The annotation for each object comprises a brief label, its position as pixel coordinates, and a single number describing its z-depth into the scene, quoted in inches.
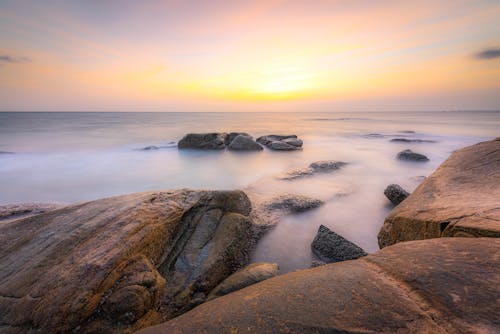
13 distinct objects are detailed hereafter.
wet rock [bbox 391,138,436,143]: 633.0
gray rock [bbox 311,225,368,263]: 123.8
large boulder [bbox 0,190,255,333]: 73.2
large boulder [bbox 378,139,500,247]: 77.8
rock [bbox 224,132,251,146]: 572.6
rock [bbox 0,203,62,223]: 185.3
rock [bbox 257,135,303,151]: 517.4
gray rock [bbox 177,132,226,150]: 521.7
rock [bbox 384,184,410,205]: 190.7
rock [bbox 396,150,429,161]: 383.6
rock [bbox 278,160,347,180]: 298.4
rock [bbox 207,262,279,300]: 92.1
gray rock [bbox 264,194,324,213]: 192.7
